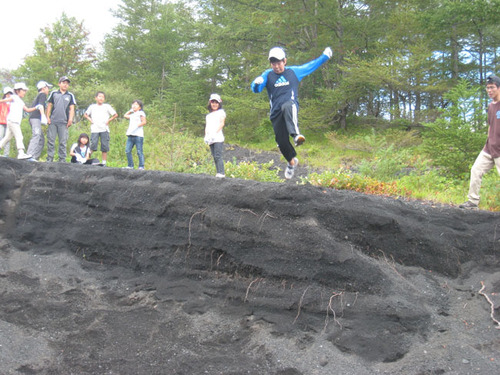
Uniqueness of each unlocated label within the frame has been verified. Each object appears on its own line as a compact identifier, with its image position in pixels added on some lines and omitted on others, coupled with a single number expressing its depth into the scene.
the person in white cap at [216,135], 6.83
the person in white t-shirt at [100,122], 8.47
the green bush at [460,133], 8.24
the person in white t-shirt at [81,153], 8.41
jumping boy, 5.82
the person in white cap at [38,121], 7.93
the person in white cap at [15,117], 7.95
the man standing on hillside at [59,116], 8.16
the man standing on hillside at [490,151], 5.73
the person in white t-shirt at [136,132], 8.11
